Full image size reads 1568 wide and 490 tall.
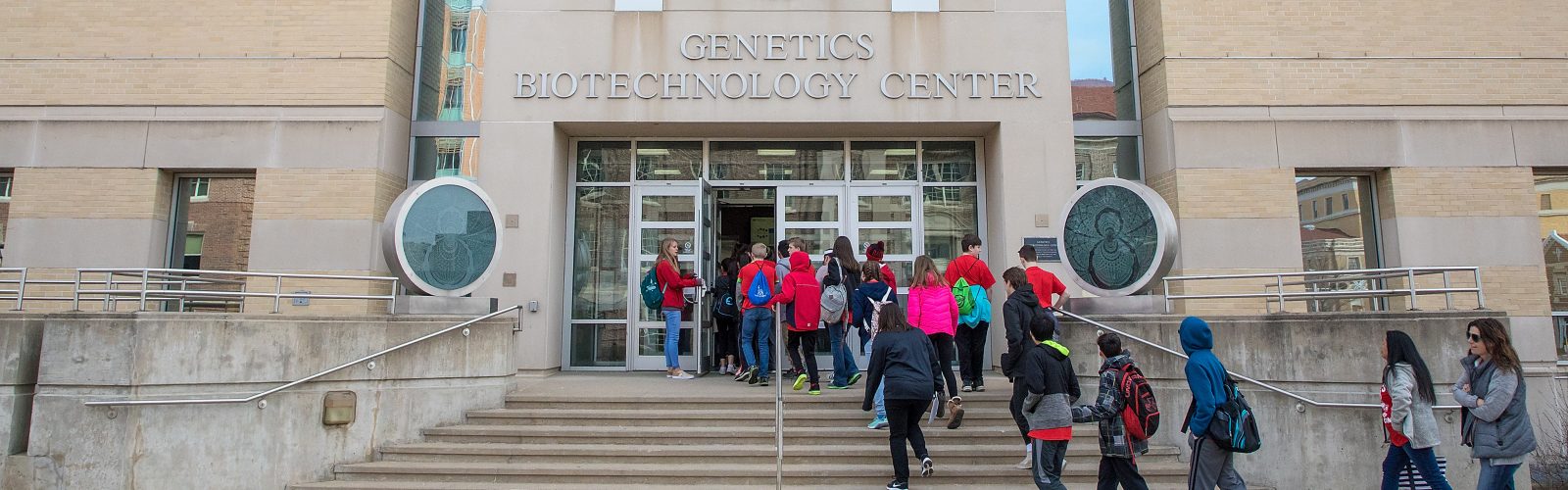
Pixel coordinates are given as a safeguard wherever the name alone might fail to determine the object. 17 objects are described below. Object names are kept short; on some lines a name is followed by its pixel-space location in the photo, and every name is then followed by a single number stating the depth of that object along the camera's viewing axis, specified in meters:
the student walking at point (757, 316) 9.84
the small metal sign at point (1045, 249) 11.67
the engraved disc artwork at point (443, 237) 9.10
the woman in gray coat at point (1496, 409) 6.08
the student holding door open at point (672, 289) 10.52
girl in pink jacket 8.33
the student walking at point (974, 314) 8.82
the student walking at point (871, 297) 8.82
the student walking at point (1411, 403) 6.40
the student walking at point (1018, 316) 7.42
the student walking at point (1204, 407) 5.59
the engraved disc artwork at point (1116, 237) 9.34
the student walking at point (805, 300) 9.20
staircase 7.72
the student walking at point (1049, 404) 6.29
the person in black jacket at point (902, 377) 6.84
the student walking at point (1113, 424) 5.85
